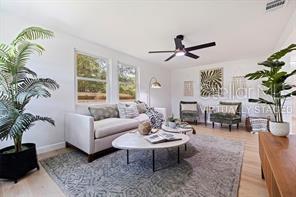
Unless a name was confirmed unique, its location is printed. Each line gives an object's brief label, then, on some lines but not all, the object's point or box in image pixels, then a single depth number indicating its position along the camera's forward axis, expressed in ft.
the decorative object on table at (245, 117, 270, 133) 11.02
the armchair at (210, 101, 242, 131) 11.56
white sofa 6.32
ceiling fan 7.86
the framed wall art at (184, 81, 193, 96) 15.72
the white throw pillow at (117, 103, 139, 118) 9.57
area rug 4.34
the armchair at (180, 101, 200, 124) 14.09
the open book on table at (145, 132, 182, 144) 5.57
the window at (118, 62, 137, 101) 11.63
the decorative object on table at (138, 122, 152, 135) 6.50
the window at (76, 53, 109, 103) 9.21
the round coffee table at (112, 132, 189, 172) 5.14
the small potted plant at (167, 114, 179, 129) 7.90
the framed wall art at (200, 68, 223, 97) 13.95
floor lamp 14.25
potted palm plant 4.84
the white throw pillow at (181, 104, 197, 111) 14.37
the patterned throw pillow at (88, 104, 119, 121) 8.56
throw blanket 8.83
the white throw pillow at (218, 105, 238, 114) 12.09
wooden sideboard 2.25
